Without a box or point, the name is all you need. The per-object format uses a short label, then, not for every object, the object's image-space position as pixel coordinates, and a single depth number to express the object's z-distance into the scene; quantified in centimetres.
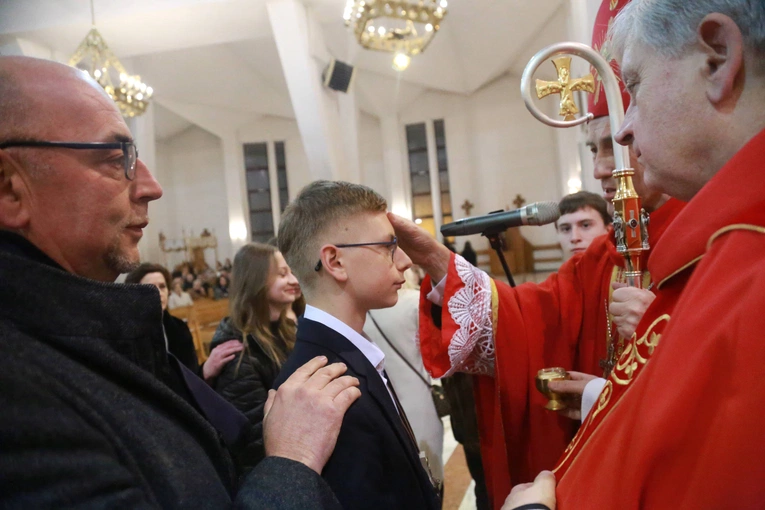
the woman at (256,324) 254
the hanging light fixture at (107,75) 743
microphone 174
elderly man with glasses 72
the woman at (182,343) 266
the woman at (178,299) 943
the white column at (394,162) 1578
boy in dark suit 125
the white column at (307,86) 821
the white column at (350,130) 1003
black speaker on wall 874
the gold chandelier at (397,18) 732
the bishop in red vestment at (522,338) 181
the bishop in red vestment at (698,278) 63
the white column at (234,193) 1623
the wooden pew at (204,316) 612
